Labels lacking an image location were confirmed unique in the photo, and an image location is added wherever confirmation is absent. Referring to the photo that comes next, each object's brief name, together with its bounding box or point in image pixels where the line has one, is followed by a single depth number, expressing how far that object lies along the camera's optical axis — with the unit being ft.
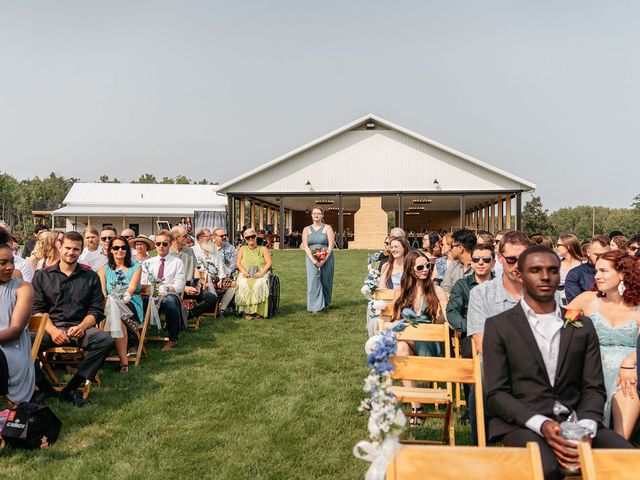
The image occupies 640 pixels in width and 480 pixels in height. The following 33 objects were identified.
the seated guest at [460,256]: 23.26
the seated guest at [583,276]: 23.20
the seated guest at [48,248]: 25.07
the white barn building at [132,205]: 160.45
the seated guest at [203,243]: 36.70
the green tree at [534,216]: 187.21
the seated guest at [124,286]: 23.45
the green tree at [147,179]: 444.14
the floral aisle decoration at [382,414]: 7.89
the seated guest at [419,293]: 20.03
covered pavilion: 99.66
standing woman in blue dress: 37.73
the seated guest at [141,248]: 30.76
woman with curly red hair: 14.78
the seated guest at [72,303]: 20.17
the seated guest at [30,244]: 34.67
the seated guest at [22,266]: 22.29
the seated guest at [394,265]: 25.94
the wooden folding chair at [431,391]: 14.56
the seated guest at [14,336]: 16.44
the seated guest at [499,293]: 15.25
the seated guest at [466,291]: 18.01
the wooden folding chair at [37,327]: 17.97
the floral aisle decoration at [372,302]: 20.45
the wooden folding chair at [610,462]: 7.64
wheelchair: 36.22
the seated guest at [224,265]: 36.56
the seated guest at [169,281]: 27.89
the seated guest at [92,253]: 29.30
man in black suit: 10.82
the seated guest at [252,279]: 35.63
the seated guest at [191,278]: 32.27
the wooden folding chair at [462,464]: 7.72
